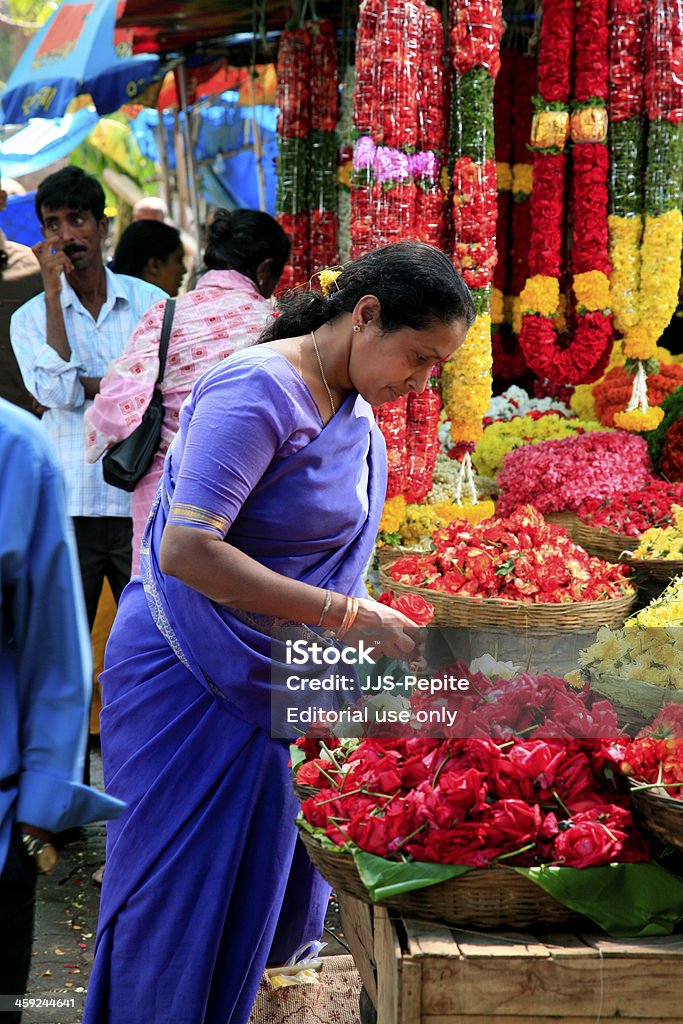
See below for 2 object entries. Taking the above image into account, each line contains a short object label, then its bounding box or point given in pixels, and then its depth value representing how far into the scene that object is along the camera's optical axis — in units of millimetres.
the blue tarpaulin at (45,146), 8258
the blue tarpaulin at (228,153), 8664
